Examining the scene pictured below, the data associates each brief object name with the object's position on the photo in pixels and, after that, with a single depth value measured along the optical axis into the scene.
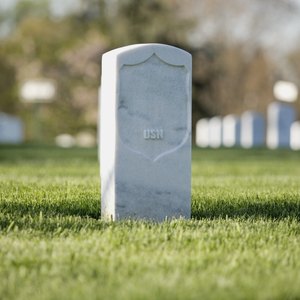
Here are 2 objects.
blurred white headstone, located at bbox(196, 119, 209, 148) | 48.00
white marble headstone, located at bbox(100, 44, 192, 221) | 7.29
